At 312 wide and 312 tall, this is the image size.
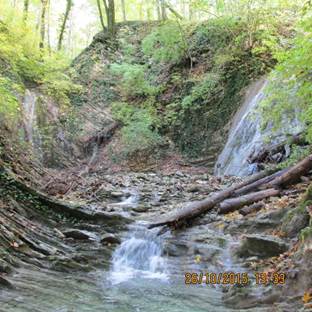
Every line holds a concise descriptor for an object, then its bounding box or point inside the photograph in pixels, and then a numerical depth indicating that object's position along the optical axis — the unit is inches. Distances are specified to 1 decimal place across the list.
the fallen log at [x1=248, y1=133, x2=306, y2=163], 392.5
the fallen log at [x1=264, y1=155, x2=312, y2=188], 314.3
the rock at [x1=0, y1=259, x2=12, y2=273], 230.4
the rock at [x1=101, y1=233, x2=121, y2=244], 319.3
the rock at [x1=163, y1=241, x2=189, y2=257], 294.8
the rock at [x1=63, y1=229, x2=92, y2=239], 321.1
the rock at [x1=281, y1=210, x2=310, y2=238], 240.4
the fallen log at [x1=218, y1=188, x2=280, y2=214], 321.1
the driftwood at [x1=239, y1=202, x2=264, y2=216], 310.0
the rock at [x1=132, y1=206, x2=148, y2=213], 397.1
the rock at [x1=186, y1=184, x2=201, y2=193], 451.0
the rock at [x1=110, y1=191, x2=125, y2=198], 459.7
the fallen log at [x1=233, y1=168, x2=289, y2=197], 341.4
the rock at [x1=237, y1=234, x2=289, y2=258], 240.1
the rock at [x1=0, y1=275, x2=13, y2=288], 214.2
